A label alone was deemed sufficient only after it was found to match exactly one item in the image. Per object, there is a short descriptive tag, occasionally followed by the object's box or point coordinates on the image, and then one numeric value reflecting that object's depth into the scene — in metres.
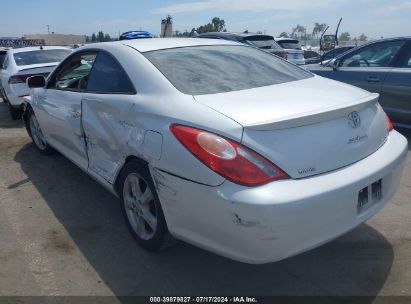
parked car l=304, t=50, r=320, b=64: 21.04
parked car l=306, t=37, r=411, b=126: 5.47
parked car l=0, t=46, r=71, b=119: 7.38
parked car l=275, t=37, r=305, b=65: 12.71
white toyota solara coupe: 2.12
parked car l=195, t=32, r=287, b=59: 11.17
